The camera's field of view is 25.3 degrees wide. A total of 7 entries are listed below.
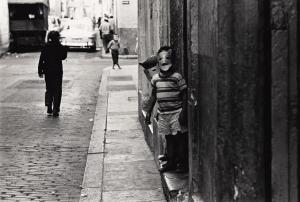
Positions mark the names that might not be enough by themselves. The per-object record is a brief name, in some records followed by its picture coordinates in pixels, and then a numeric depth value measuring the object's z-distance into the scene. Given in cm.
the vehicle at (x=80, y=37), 3569
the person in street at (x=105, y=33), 3347
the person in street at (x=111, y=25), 3220
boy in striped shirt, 680
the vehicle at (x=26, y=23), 3650
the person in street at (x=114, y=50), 2356
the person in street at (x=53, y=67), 1368
